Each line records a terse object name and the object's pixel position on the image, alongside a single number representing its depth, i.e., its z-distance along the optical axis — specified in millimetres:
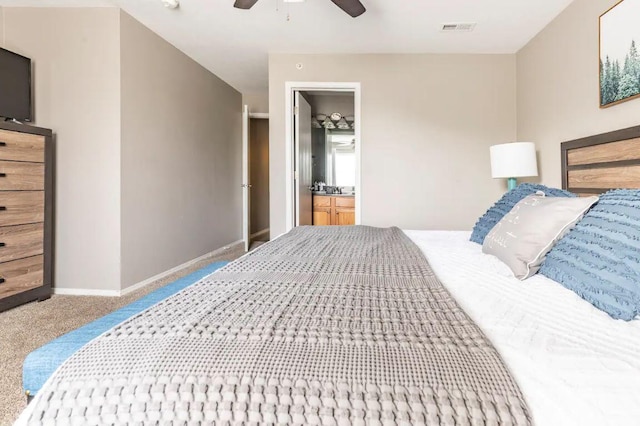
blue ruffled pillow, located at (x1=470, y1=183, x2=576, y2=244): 1830
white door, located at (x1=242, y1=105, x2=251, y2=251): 4727
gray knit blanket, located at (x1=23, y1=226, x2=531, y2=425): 529
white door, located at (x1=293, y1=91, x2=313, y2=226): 3895
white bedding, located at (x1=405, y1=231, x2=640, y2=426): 534
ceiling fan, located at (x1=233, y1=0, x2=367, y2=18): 2334
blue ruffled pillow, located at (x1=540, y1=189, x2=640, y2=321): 905
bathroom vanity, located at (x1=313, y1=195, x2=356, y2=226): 5168
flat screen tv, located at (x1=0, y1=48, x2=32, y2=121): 2619
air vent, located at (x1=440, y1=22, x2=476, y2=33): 3053
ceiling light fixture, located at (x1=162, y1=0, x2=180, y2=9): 2726
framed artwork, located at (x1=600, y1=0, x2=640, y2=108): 2049
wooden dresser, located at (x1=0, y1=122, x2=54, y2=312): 2508
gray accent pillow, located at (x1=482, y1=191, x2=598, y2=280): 1242
